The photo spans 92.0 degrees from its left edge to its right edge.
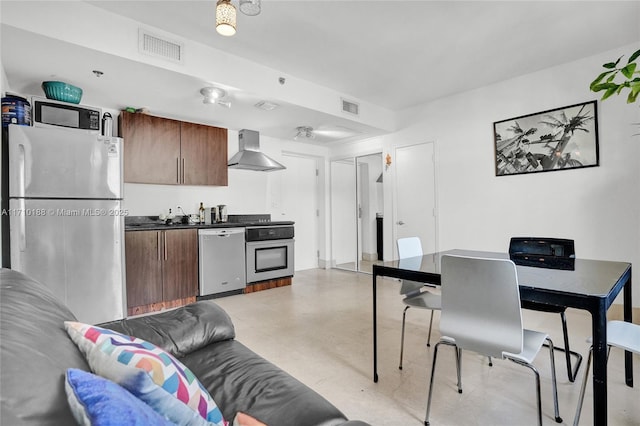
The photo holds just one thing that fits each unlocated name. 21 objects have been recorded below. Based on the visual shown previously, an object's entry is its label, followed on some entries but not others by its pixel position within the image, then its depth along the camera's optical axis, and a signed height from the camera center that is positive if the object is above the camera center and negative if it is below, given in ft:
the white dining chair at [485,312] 4.58 -1.62
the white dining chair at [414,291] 7.07 -2.06
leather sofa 1.76 -1.70
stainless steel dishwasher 12.52 -1.96
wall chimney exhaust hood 14.56 +2.73
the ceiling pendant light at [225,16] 5.42 +3.49
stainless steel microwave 9.07 +3.12
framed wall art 10.57 +2.51
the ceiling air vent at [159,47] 8.37 +4.71
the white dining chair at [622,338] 4.74 -2.11
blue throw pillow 1.68 -1.08
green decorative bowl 9.55 +3.93
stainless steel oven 13.94 -1.84
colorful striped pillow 2.33 -1.19
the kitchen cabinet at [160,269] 10.95 -2.02
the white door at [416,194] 14.84 +0.81
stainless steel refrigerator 8.05 +0.03
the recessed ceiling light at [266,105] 11.67 +4.15
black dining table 3.95 -1.18
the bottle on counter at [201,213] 14.25 +0.03
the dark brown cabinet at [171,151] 11.97 +2.67
